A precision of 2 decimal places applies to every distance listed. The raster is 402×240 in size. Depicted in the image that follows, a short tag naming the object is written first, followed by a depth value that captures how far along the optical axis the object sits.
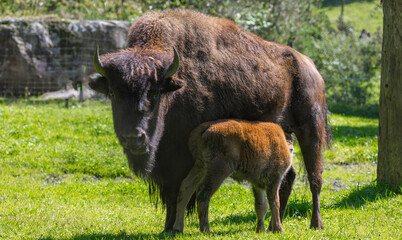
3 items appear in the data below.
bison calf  11.78
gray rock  32.78
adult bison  11.33
